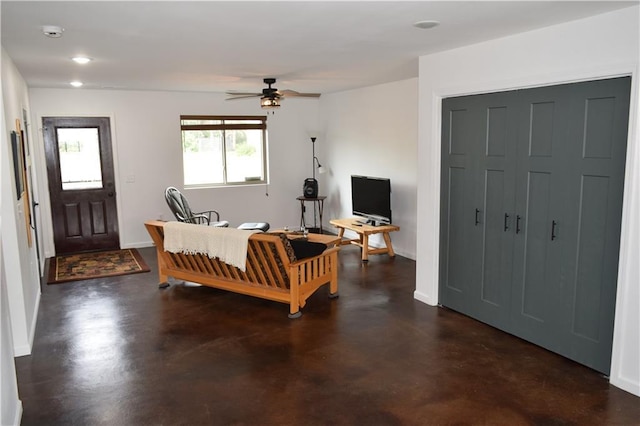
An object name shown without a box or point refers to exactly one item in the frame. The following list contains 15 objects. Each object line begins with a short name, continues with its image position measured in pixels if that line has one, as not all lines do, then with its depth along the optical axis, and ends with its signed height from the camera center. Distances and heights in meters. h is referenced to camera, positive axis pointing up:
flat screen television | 6.67 -0.71
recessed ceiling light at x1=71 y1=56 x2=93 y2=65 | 4.35 +0.83
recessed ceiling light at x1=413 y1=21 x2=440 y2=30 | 3.20 +0.80
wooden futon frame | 4.43 -1.20
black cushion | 4.55 -0.92
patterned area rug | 5.99 -1.47
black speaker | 8.33 -0.66
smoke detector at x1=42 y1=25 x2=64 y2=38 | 3.16 +0.79
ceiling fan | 5.75 +0.62
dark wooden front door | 6.98 -0.44
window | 7.89 +0.01
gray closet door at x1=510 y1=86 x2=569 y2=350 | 3.50 -0.50
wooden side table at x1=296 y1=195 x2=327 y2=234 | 8.28 -1.06
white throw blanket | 4.51 -0.87
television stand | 6.52 -1.11
